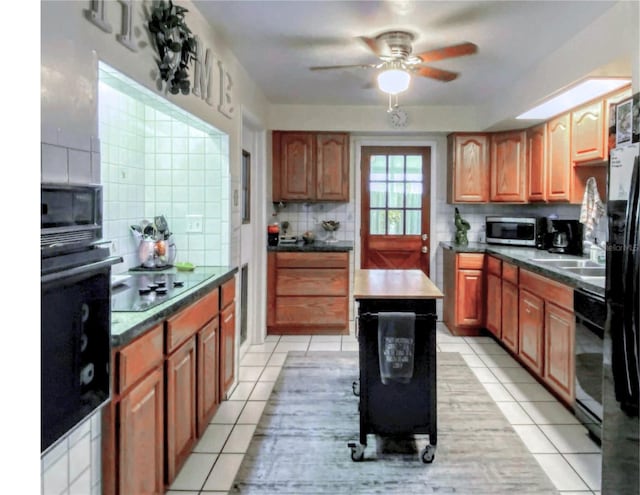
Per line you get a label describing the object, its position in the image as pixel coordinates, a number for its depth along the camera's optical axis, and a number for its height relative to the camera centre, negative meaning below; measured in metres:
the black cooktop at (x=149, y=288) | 1.97 -0.27
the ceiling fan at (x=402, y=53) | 2.79 +1.13
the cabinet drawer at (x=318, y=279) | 4.90 -0.47
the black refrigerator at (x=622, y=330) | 1.65 -0.34
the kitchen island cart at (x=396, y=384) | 2.46 -0.80
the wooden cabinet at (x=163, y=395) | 1.58 -0.69
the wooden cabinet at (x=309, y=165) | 5.11 +0.75
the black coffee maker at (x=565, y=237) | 4.18 -0.01
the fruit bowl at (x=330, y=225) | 5.29 +0.10
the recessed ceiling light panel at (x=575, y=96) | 3.09 +1.03
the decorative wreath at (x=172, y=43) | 2.03 +0.87
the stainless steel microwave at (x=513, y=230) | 4.75 +0.05
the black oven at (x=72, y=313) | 0.98 -0.18
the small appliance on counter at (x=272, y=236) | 4.98 -0.02
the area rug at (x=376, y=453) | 2.21 -1.17
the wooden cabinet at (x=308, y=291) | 4.89 -0.59
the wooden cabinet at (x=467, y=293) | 4.78 -0.59
